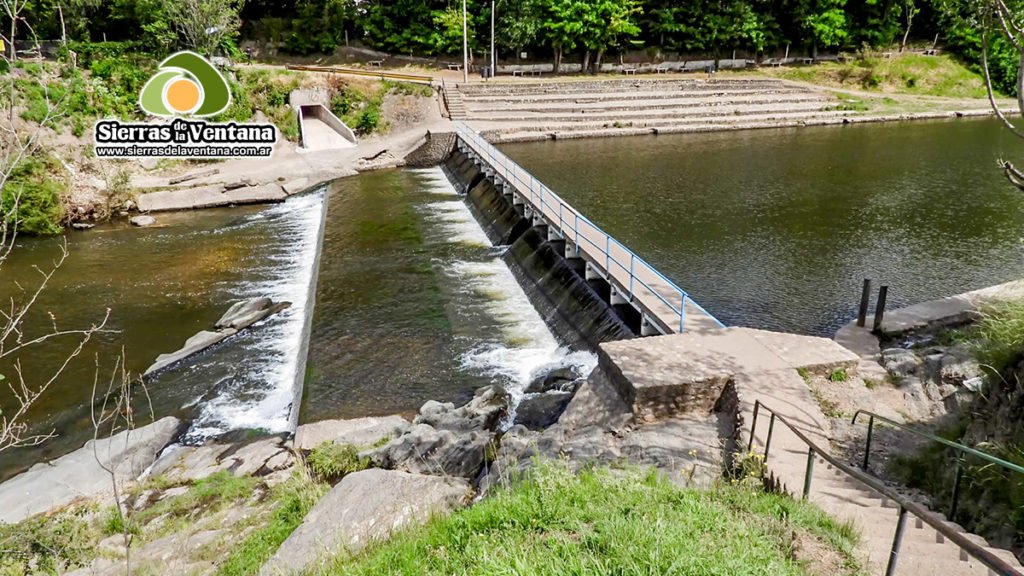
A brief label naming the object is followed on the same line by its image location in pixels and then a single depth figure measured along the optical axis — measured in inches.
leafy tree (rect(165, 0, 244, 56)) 1380.4
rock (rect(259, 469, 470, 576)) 273.3
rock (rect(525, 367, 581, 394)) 491.8
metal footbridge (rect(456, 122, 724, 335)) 468.4
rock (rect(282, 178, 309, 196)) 1170.0
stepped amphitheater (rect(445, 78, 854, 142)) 1633.9
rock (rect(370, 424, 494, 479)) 395.2
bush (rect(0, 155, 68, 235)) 899.4
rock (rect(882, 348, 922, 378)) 389.7
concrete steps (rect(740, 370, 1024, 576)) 194.7
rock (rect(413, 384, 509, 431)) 442.9
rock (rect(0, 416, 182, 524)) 400.5
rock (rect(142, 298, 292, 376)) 583.8
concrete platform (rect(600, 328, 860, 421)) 364.5
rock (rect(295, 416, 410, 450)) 425.1
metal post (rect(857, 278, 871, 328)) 483.2
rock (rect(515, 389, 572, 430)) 449.1
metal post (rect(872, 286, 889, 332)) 471.8
